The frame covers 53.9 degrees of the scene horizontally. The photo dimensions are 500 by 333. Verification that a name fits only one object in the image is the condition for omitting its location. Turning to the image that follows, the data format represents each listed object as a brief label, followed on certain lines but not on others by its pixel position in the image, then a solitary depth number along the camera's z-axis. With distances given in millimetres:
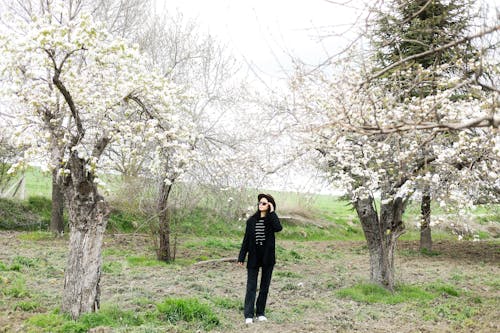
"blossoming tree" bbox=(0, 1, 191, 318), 6402
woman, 7098
